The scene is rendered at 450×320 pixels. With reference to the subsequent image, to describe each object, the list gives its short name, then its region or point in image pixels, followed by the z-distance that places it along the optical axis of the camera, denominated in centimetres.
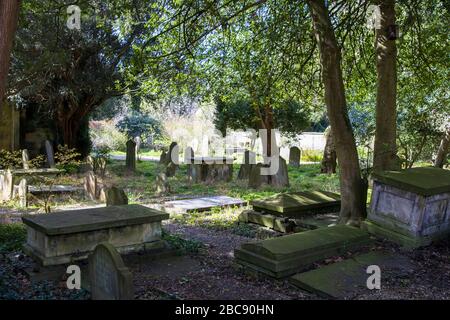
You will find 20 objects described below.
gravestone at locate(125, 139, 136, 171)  1913
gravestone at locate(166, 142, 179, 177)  1745
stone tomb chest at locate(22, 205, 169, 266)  559
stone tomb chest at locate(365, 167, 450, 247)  682
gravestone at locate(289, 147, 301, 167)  2281
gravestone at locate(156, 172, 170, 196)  1302
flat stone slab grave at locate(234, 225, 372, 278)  548
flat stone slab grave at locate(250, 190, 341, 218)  870
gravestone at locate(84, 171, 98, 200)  1188
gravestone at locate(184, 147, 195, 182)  1580
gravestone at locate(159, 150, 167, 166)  2120
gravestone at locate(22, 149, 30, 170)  1455
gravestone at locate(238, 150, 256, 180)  1631
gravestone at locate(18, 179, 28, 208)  1076
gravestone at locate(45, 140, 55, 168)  1585
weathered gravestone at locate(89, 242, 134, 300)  396
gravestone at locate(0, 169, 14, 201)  1160
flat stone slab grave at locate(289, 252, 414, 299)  501
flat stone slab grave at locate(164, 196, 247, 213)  998
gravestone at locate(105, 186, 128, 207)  820
